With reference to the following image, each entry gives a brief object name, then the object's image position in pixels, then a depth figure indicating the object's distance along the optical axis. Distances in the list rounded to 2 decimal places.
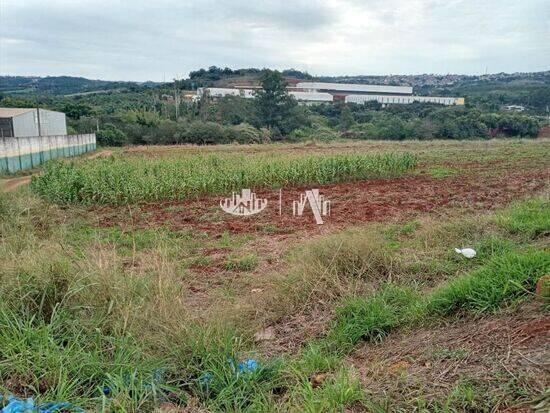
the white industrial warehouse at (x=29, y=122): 24.58
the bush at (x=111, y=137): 35.59
